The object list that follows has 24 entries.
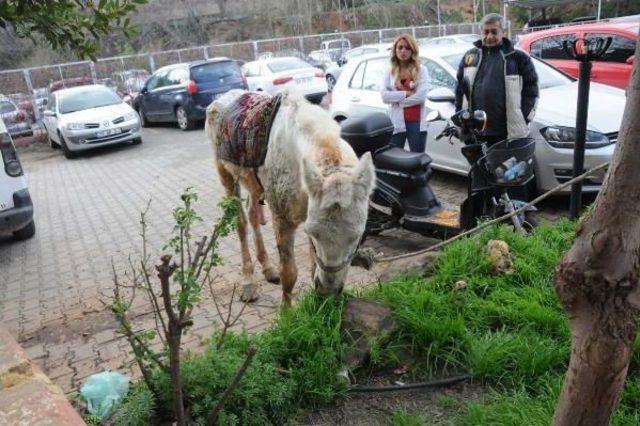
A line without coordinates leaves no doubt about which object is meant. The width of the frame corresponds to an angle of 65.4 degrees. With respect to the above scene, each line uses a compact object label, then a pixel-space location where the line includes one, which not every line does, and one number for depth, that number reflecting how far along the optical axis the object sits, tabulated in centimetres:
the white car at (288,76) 1675
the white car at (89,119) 1369
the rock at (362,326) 312
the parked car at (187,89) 1555
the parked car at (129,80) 2255
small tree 213
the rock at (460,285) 365
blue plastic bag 283
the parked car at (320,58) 2495
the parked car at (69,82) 2053
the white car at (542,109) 562
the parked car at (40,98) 1897
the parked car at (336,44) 2917
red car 880
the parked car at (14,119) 1733
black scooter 442
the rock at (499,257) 387
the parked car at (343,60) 2007
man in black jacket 484
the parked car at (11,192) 627
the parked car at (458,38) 2017
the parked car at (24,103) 1886
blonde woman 598
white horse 271
